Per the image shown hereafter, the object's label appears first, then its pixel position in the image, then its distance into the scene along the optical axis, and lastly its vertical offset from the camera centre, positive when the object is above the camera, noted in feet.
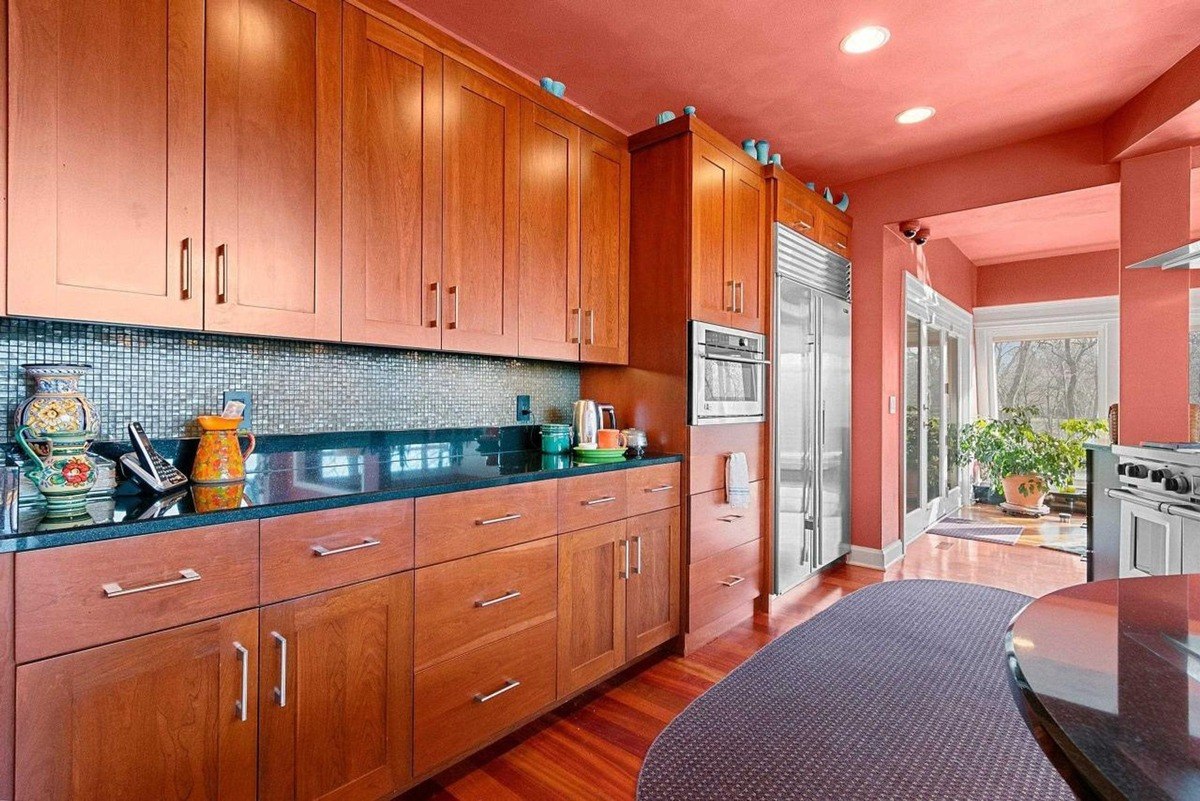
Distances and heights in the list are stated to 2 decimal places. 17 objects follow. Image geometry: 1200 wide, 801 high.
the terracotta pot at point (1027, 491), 18.30 -2.81
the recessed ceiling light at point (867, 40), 7.84 +5.07
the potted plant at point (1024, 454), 17.87 -1.61
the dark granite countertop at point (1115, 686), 1.31 -0.83
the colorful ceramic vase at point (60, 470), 4.08 -0.49
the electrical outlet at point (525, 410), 8.93 -0.12
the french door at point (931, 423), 15.28 -0.58
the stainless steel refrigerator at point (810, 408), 10.59 -0.10
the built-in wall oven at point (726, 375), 8.59 +0.44
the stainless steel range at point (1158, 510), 7.52 -1.52
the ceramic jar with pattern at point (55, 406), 4.25 -0.04
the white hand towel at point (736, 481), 9.29 -1.27
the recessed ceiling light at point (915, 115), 10.01 +5.11
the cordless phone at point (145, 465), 4.82 -0.54
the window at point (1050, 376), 19.04 +0.92
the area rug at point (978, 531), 15.55 -3.65
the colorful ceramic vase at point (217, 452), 5.36 -0.48
